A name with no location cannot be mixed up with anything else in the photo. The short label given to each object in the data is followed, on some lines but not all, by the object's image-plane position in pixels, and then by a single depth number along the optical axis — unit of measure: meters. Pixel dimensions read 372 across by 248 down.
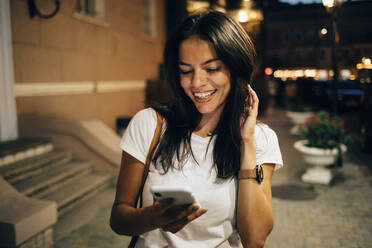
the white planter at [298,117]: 11.99
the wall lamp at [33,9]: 5.80
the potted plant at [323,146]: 6.20
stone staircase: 4.62
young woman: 1.66
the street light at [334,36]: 6.73
